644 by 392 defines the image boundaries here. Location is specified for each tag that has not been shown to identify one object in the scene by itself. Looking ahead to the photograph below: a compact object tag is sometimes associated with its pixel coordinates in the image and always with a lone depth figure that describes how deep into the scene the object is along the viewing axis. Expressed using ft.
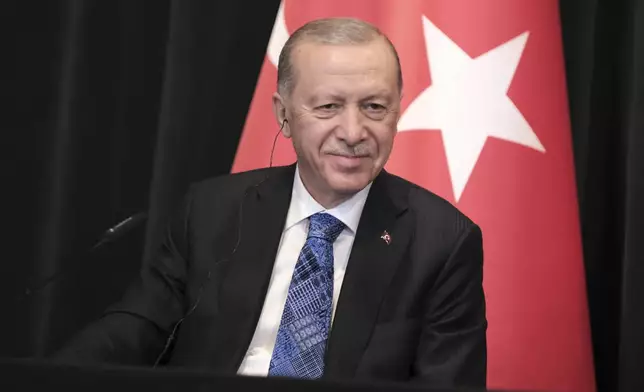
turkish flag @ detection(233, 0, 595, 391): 18.64
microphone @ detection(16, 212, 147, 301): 17.44
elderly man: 17.62
